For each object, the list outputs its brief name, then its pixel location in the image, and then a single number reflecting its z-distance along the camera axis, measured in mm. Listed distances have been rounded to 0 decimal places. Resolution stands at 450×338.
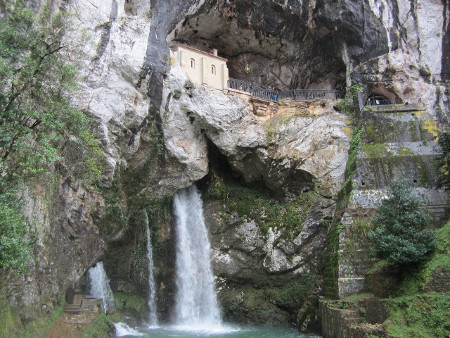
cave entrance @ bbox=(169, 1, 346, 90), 21266
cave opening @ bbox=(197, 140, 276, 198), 20969
